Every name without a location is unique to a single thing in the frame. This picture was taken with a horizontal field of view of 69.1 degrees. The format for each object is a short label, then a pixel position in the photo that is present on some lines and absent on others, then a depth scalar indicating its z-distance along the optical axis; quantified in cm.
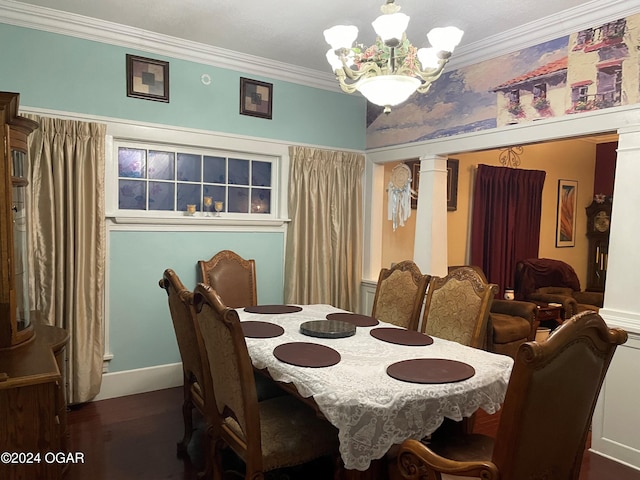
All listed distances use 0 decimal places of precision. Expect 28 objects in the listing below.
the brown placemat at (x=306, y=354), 201
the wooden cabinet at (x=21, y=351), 187
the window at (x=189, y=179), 358
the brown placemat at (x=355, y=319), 283
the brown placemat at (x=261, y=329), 247
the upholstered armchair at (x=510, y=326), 411
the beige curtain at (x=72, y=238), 307
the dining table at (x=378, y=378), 165
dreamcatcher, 436
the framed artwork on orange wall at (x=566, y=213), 612
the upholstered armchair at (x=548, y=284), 526
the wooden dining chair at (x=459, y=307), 264
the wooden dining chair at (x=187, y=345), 228
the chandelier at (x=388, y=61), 209
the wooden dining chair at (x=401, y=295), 311
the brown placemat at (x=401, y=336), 241
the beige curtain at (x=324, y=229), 416
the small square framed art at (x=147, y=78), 340
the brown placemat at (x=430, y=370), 185
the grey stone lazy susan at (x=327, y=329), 246
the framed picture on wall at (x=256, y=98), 389
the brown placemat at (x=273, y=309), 312
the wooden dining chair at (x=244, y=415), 174
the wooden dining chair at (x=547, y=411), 127
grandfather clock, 617
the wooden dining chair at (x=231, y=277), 372
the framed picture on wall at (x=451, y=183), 505
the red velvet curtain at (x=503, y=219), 526
